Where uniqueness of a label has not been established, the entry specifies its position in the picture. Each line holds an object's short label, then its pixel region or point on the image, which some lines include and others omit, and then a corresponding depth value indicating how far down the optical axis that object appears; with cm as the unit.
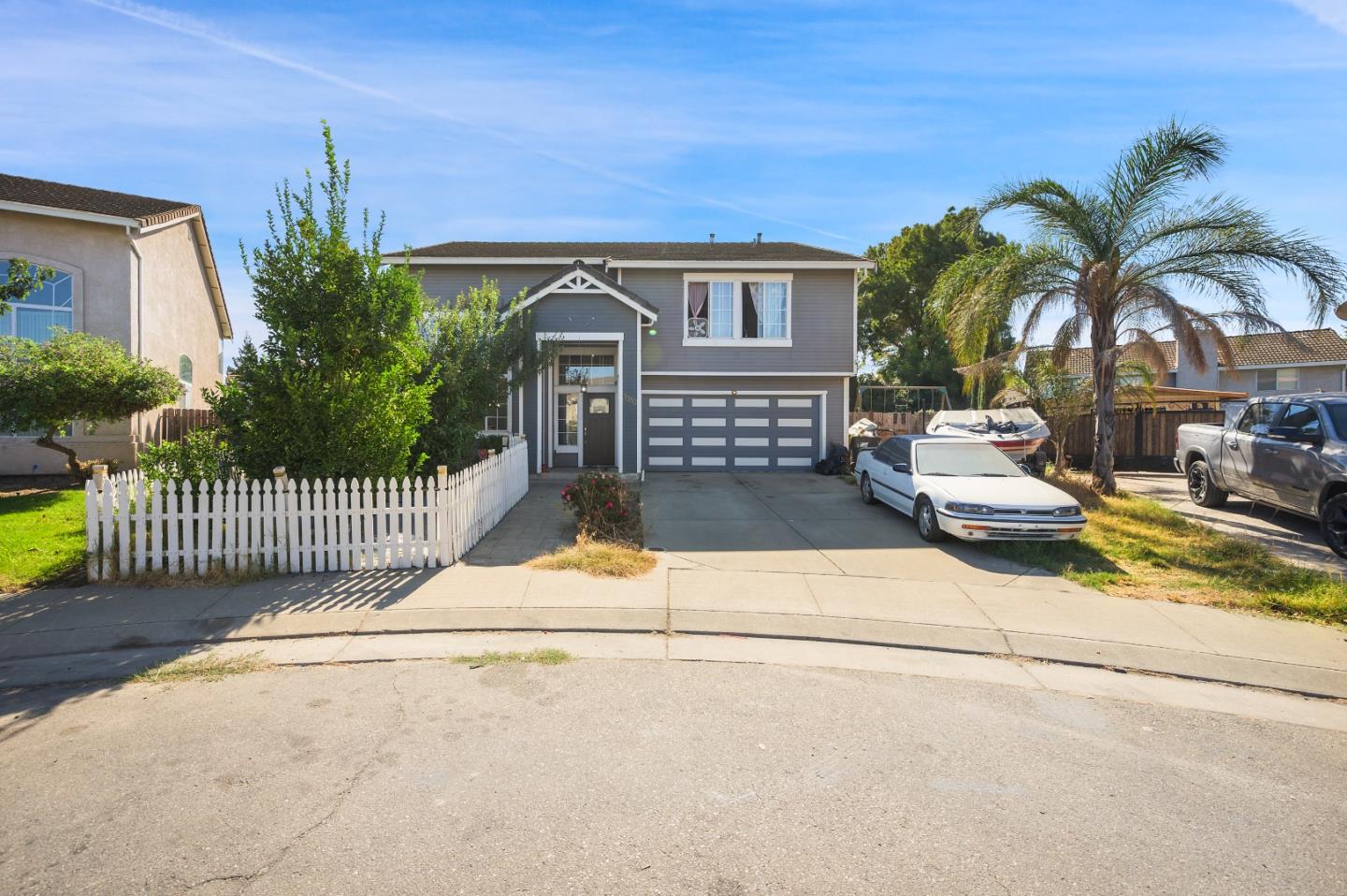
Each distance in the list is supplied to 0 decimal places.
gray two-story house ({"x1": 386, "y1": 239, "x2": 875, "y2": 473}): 1777
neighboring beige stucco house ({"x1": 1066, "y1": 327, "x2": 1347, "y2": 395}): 2880
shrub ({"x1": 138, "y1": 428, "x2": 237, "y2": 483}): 918
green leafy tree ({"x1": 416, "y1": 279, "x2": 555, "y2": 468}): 1170
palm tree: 1172
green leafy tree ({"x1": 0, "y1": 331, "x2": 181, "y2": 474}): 1024
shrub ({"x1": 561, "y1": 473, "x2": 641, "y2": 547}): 983
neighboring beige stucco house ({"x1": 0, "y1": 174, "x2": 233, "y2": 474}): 1335
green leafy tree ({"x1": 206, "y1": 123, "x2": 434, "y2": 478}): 816
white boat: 1816
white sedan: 927
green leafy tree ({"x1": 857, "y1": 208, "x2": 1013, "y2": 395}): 3403
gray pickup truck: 950
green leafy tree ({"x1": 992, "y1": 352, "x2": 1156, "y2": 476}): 1661
